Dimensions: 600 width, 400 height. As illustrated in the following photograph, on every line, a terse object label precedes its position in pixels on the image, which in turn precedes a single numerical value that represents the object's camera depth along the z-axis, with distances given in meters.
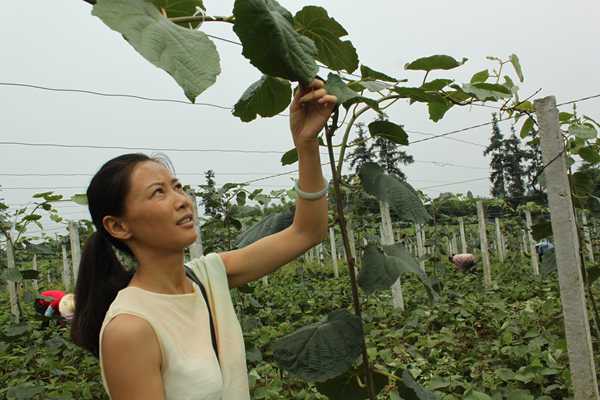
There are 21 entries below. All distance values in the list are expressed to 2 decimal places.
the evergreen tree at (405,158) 35.18
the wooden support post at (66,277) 11.58
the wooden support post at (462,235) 12.47
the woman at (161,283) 0.95
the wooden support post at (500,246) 11.86
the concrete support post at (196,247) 4.38
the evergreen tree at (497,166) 41.12
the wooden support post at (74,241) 6.22
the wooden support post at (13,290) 5.13
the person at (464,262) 9.62
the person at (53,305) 5.16
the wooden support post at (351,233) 7.40
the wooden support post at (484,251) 7.83
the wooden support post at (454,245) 16.02
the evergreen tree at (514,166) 40.16
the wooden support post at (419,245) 9.08
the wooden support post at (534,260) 8.72
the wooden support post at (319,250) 16.62
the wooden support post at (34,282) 12.17
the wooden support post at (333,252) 10.91
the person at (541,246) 10.39
